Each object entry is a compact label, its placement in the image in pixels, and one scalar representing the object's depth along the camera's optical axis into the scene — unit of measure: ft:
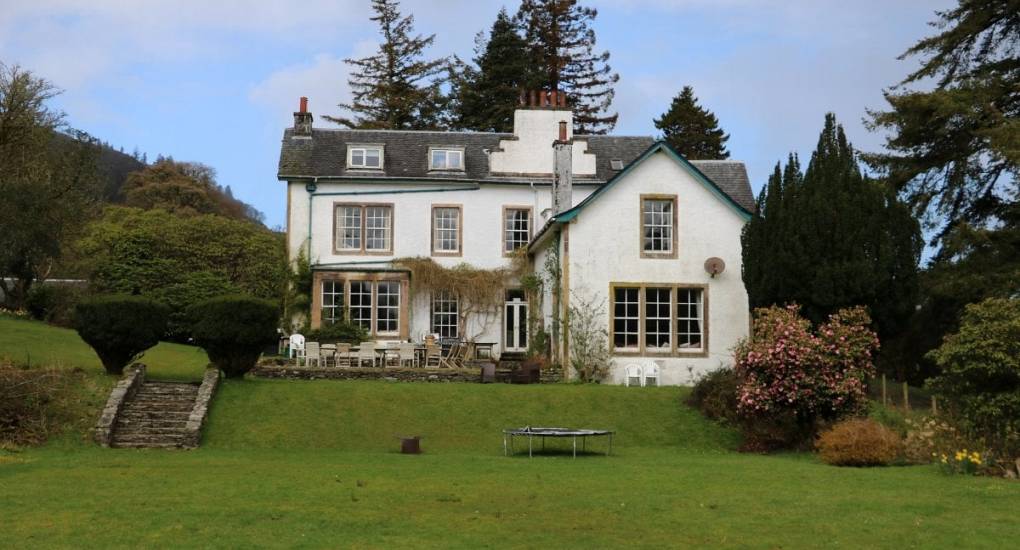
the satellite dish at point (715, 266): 99.45
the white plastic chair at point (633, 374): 97.96
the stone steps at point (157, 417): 70.13
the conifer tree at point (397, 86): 180.24
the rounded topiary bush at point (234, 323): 81.05
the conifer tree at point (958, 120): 96.48
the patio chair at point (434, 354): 100.66
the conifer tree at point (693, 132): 189.06
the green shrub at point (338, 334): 111.24
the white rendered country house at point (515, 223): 99.96
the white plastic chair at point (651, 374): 98.02
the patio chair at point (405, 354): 96.02
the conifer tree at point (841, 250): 82.64
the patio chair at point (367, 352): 96.99
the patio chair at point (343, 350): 97.45
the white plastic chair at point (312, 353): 95.30
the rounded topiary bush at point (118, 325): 80.53
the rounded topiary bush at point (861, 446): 60.90
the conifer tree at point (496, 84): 179.22
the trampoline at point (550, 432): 64.39
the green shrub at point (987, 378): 56.13
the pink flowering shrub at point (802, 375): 70.54
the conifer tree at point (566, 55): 186.60
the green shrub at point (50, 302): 131.13
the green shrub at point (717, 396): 76.89
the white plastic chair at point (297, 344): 105.39
